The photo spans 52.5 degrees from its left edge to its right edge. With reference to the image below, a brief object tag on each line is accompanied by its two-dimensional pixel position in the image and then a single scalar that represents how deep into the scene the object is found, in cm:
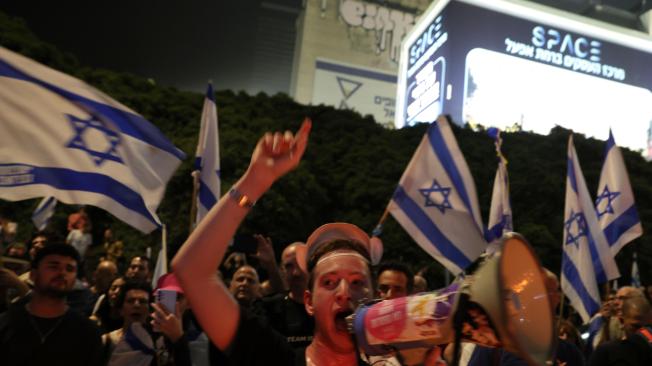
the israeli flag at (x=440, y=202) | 697
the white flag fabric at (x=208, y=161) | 605
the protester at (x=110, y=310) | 536
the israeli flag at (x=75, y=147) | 418
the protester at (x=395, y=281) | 450
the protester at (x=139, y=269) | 669
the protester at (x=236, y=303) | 195
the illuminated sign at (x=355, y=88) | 5494
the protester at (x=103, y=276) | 703
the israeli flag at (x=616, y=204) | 768
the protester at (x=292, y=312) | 416
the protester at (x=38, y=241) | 663
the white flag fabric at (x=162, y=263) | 583
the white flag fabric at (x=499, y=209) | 680
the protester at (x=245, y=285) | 538
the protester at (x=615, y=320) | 530
